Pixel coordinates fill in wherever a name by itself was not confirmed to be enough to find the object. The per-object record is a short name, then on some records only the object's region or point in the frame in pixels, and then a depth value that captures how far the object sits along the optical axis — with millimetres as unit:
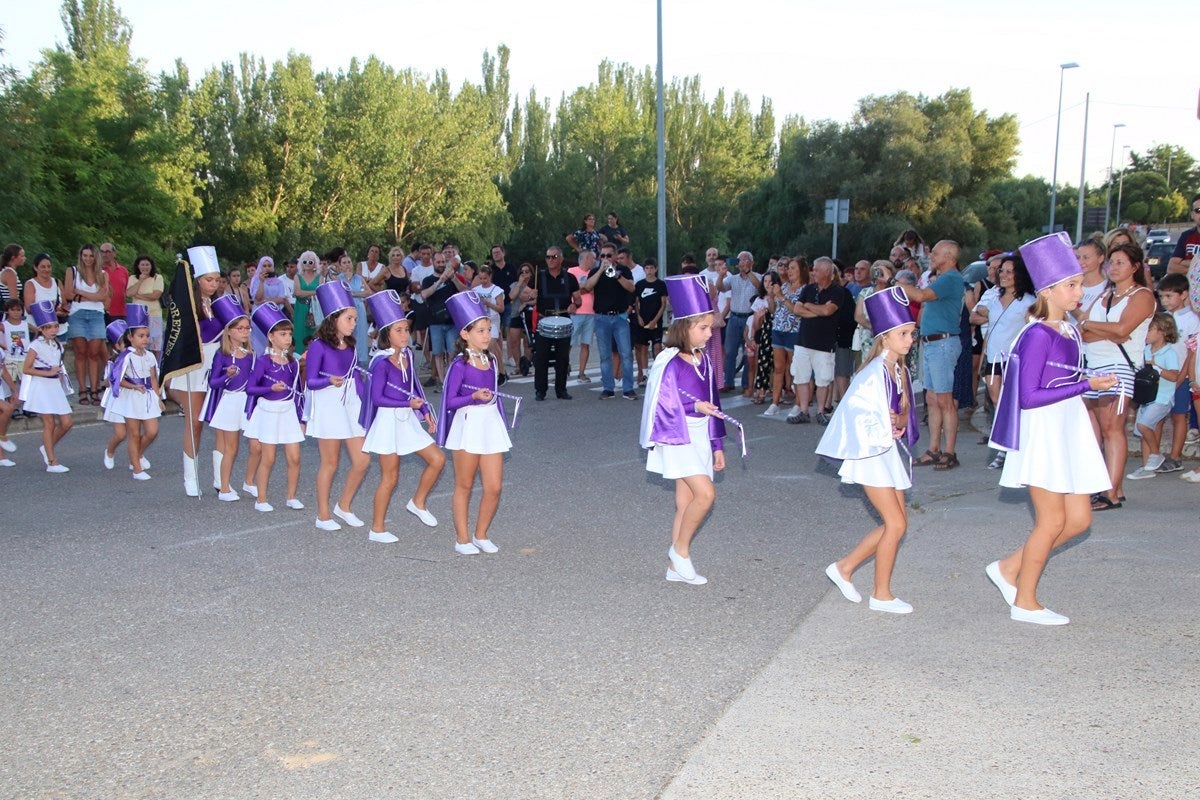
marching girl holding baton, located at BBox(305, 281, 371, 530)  7938
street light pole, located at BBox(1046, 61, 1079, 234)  48888
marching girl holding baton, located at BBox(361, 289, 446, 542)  7504
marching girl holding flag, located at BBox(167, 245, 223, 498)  9117
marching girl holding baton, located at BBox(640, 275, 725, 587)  6359
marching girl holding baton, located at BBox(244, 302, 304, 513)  8523
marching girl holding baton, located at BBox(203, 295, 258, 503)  8953
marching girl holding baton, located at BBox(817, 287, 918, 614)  5867
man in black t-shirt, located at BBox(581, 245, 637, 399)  15094
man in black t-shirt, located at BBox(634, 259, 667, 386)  15414
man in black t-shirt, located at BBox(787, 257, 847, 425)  12719
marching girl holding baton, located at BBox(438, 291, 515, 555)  7219
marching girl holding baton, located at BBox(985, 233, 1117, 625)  5516
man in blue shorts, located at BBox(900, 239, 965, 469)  9961
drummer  14875
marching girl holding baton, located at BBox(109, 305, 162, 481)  9852
